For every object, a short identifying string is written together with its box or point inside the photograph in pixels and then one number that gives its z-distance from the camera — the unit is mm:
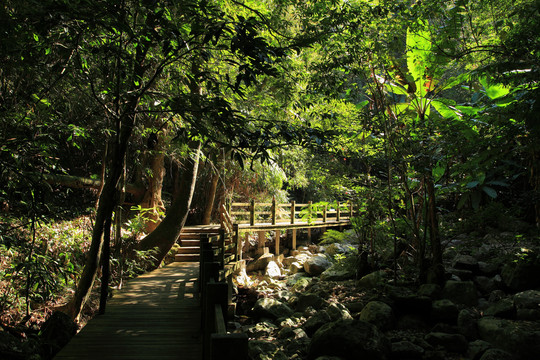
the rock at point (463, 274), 7445
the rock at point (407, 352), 5027
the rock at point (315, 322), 6722
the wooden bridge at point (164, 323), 2864
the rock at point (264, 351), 5477
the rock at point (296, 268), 13633
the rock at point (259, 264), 14711
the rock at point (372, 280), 7929
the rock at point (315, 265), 12695
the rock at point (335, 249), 15742
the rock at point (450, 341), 5062
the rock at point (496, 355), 4402
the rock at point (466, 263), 7840
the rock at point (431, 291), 6389
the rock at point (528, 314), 5210
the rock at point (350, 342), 4863
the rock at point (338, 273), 9848
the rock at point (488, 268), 7449
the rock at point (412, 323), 5988
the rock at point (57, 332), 4059
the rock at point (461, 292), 6416
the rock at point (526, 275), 6301
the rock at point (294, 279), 11895
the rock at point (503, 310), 5602
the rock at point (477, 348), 4779
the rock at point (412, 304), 6109
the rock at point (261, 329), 7180
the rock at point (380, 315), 5973
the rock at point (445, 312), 5855
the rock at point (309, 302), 8281
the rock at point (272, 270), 13216
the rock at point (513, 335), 4562
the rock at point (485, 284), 6923
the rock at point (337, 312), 6713
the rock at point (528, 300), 5466
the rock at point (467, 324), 5387
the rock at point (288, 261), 15577
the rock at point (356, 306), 7121
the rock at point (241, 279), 11241
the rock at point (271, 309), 8461
